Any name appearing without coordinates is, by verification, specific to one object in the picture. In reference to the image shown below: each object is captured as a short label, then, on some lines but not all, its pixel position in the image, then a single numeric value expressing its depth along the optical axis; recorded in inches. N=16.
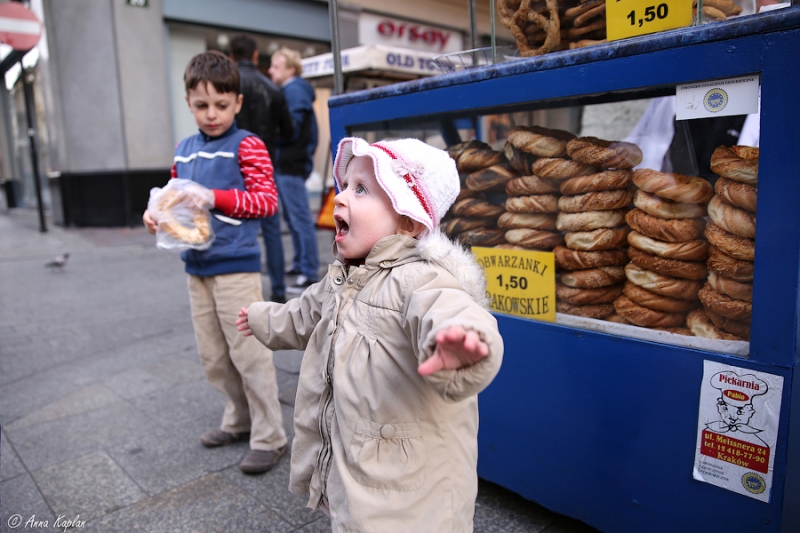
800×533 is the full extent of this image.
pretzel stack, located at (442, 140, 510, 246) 86.9
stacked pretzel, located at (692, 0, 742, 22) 69.8
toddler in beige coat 56.6
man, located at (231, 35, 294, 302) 197.5
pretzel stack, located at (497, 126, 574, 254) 81.2
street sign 283.3
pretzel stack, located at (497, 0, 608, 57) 78.5
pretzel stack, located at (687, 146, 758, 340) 62.9
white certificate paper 59.1
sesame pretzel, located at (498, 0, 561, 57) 81.0
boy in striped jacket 101.9
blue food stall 58.3
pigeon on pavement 272.5
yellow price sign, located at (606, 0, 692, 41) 67.4
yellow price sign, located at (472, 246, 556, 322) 81.0
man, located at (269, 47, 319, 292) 223.9
